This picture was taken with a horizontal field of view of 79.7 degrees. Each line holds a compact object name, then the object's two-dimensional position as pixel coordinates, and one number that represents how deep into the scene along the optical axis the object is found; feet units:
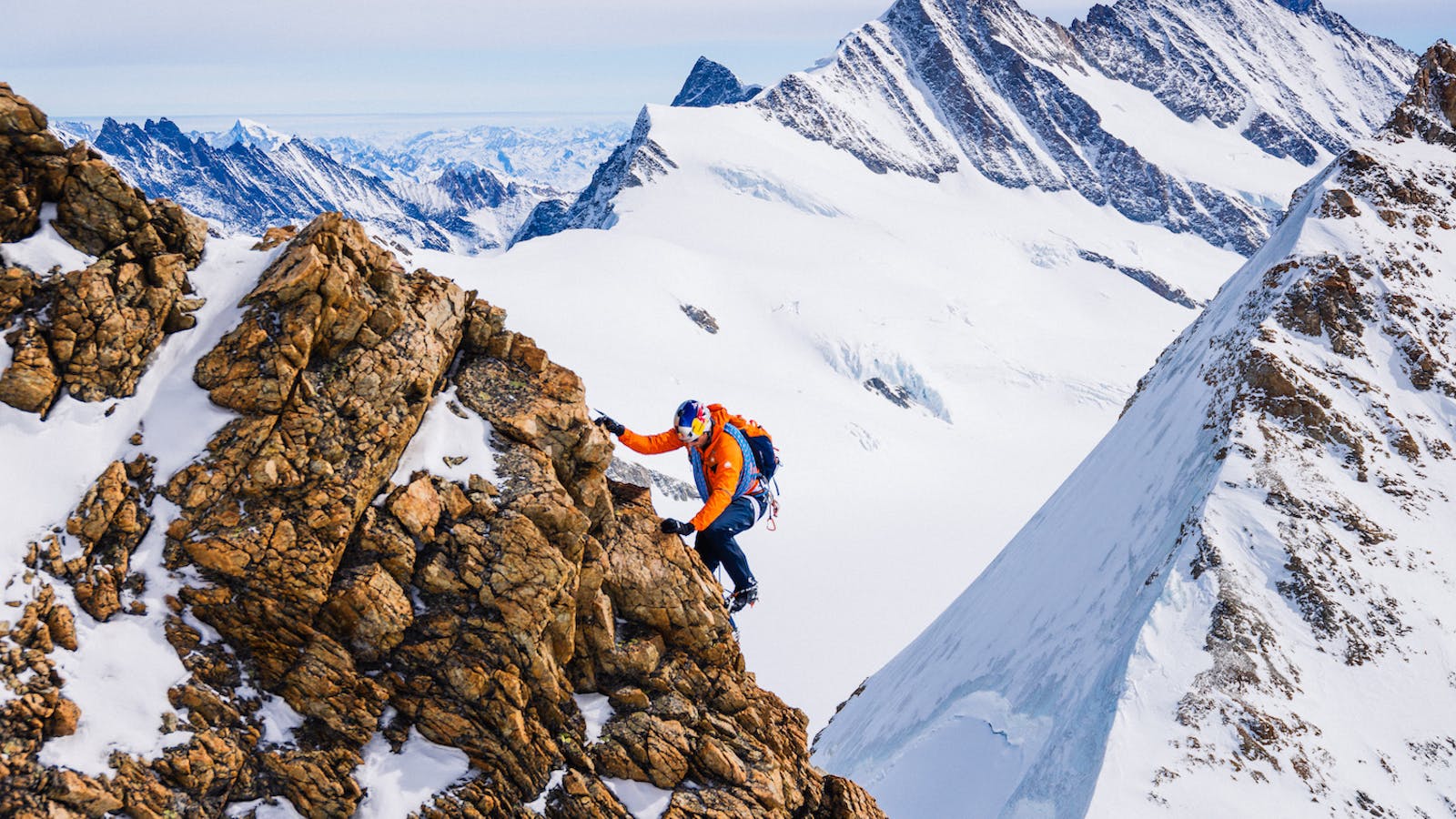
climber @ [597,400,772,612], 43.19
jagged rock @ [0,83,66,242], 31.83
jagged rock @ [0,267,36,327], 30.78
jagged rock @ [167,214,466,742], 31.68
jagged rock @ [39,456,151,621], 29.09
